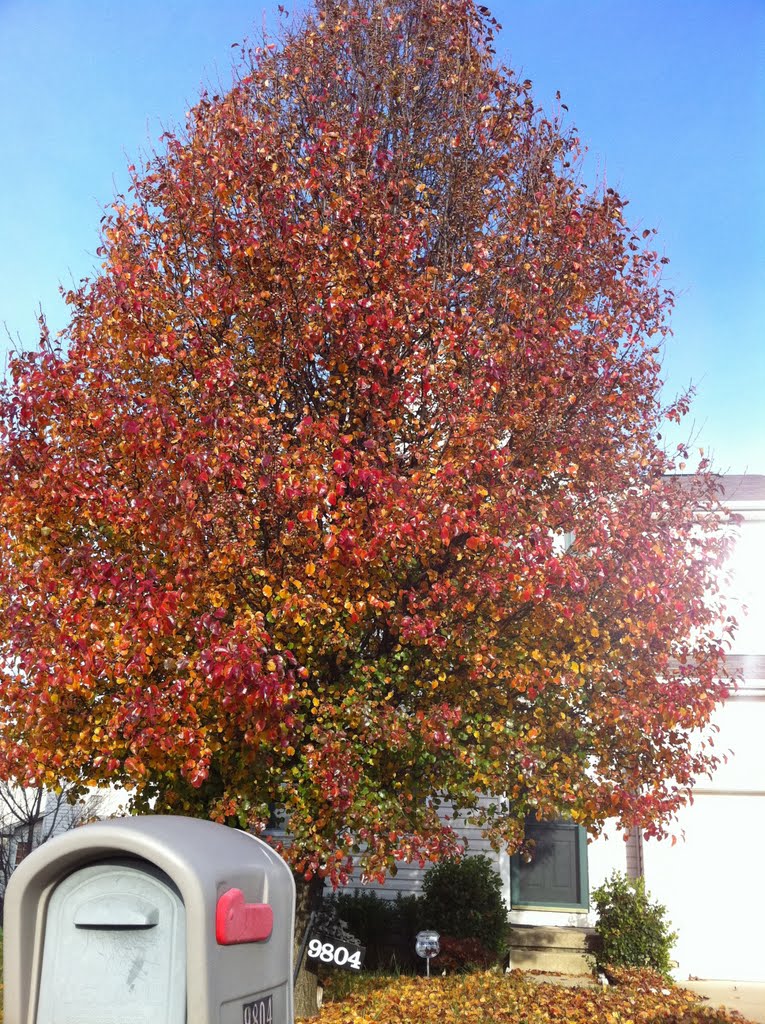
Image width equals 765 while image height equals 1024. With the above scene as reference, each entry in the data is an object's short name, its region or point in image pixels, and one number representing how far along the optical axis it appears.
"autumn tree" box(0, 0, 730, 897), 7.99
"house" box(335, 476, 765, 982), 13.80
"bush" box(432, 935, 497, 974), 12.58
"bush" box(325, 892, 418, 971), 13.55
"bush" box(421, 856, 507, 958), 13.09
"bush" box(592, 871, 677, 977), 12.80
